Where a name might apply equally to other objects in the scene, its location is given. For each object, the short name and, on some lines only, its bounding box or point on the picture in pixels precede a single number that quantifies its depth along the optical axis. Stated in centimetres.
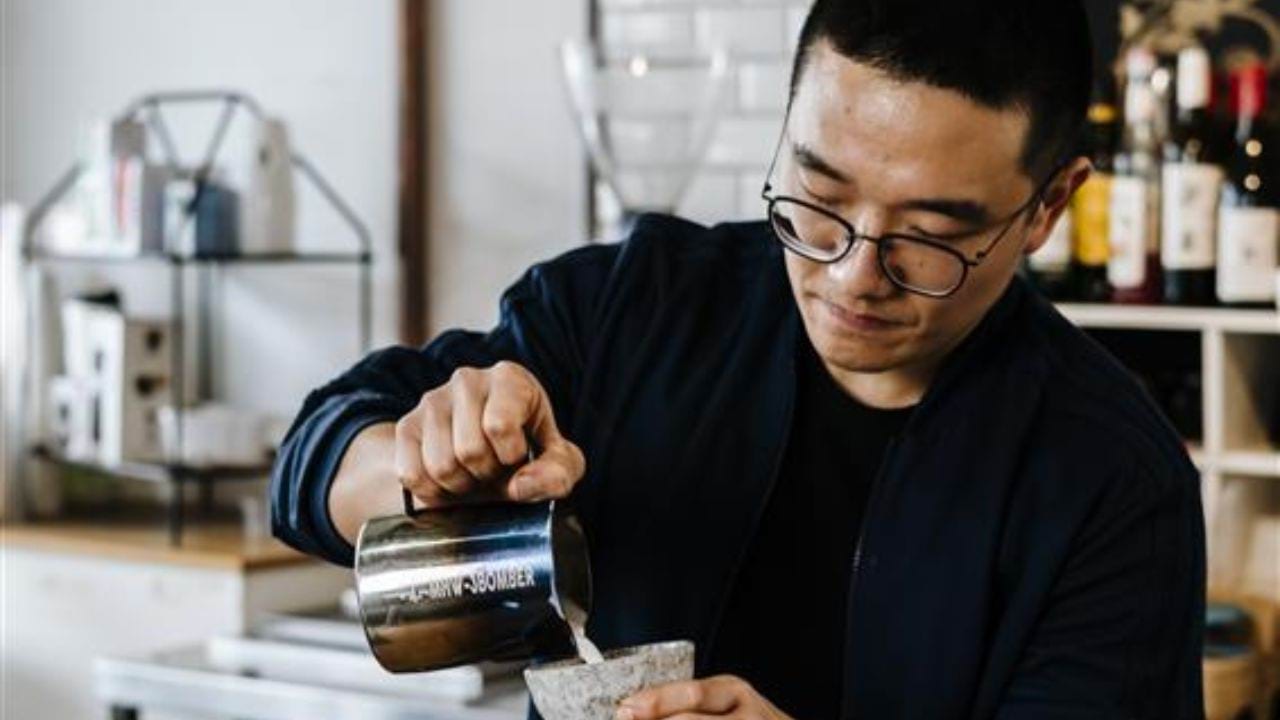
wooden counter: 350
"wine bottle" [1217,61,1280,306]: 287
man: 153
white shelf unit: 290
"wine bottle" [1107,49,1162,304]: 296
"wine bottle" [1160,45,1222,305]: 291
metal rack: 368
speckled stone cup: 140
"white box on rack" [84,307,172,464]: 381
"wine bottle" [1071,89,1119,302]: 300
